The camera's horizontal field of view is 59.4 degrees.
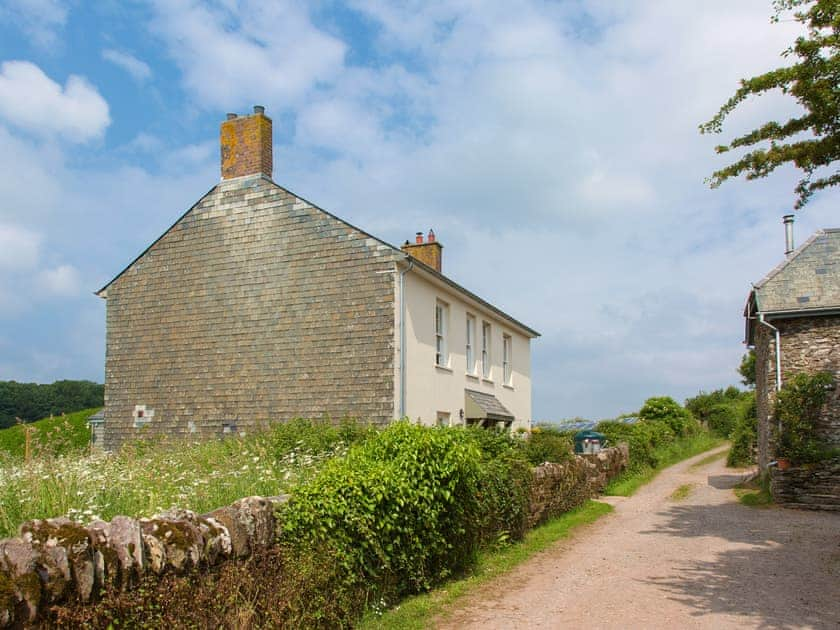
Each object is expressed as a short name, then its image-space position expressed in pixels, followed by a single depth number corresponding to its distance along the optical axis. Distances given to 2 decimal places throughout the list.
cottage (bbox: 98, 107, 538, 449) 17.02
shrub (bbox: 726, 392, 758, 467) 25.95
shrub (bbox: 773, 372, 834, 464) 16.44
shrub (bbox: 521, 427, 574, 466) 15.55
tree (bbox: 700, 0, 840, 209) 9.91
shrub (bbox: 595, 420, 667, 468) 24.51
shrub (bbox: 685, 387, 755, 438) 41.19
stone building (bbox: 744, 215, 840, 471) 16.78
